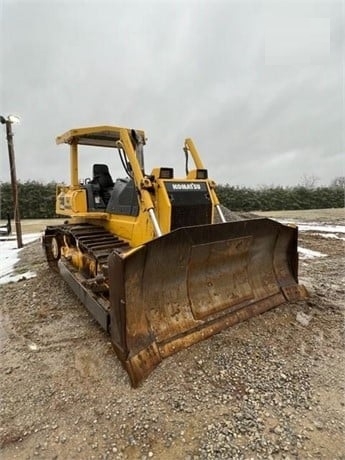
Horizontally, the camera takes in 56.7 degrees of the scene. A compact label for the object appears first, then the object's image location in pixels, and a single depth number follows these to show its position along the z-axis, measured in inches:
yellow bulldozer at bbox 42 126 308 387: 102.4
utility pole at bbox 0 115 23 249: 338.0
